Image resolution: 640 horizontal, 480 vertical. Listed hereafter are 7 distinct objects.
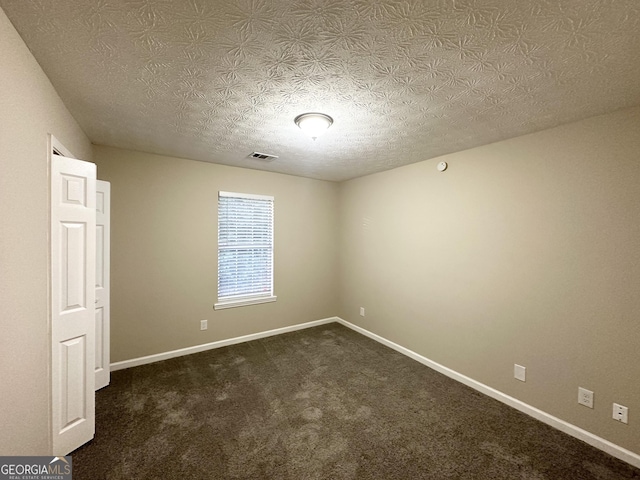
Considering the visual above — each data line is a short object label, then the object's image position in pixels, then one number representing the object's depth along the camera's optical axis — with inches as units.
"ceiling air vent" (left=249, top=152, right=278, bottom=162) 121.6
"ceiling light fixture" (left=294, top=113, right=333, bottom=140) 79.7
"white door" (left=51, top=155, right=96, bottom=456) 66.8
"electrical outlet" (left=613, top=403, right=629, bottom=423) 73.7
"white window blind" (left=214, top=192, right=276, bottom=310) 144.9
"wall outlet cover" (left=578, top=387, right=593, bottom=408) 79.7
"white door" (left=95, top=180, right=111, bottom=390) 98.6
